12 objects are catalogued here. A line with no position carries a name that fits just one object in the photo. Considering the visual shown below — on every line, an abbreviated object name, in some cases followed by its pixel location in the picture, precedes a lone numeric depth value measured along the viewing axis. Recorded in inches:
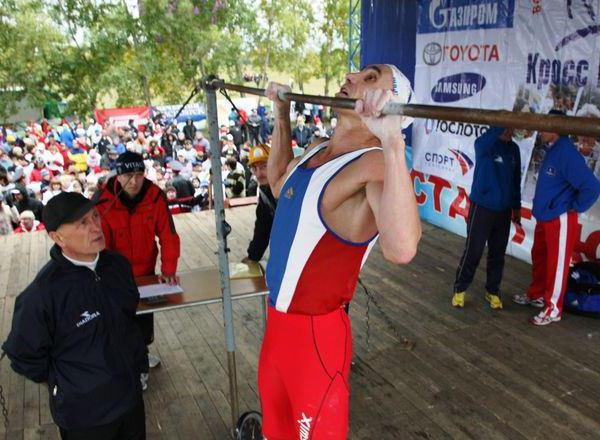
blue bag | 173.6
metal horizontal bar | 33.2
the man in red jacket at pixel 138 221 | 125.0
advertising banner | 191.8
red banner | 668.7
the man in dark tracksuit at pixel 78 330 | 78.2
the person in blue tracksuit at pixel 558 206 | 155.6
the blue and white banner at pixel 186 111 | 706.2
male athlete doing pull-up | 65.2
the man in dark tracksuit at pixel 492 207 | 169.3
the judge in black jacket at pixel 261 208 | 137.6
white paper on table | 122.6
